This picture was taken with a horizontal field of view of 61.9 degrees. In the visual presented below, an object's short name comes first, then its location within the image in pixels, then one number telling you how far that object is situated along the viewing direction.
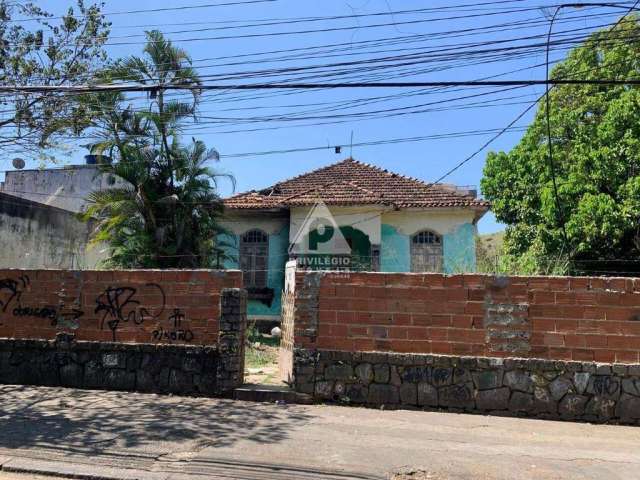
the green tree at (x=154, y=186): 15.15
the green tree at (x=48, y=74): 10.43
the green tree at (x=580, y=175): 15.12
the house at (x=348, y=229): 17.44
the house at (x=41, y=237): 16.83
